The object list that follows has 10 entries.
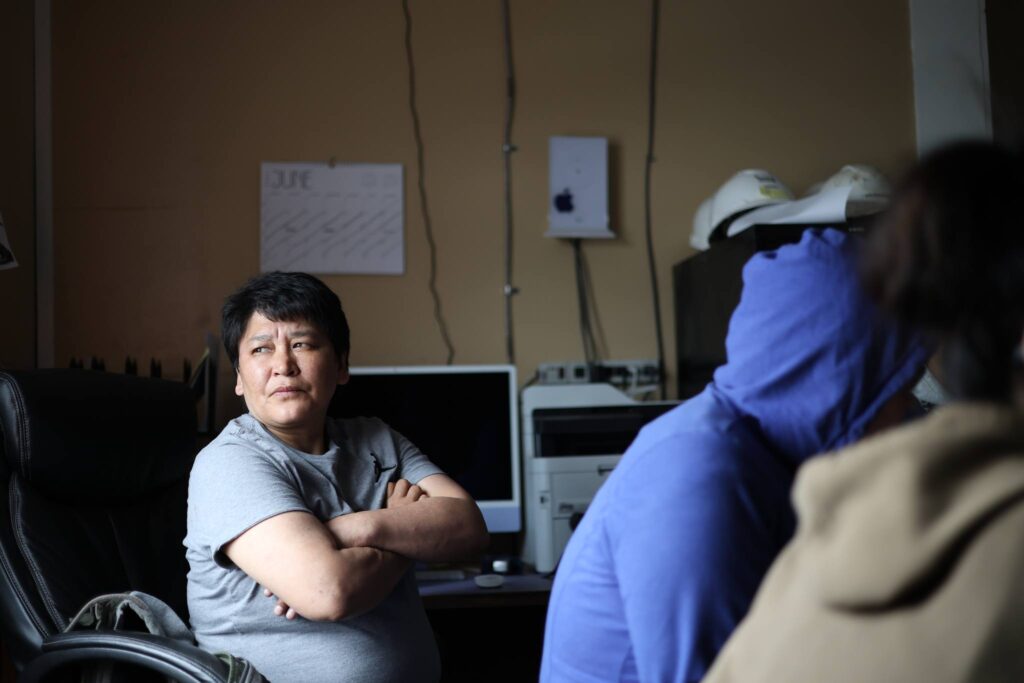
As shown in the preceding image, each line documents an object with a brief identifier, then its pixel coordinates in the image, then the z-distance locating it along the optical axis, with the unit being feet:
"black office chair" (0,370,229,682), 5.21
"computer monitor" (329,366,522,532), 8.77
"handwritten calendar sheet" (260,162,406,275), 9.82
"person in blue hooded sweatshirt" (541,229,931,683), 3.22
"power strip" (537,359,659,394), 9.91
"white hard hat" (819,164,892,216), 8.34
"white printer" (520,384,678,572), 8.58
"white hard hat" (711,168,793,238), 9.02
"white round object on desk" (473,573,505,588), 7.98
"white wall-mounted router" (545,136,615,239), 10.10
